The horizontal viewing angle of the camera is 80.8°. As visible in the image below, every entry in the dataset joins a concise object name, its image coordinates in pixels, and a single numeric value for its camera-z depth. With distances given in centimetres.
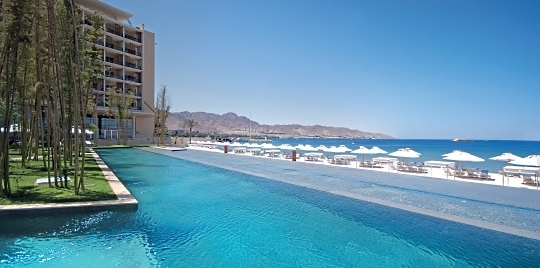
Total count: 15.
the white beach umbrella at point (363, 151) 2195
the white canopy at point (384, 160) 2073
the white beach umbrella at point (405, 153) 1995
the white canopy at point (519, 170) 1452
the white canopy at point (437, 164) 1737
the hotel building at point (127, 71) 4438
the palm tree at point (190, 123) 5836
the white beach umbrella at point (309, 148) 2901
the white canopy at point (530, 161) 1381
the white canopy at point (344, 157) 2281
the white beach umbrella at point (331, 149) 2579
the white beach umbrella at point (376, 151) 2219
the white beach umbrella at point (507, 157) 1853
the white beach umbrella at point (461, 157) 1639
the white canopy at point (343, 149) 2577
